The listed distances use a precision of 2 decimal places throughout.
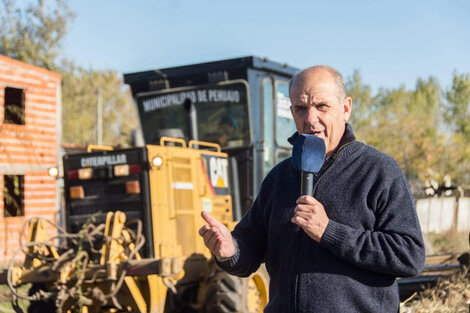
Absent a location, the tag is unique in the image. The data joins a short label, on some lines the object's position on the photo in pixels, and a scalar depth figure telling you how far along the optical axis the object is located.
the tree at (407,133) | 40.72
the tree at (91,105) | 42.09
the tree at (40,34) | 36.41
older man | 2.52
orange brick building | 16.77
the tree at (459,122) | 39.28
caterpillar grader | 7.33
